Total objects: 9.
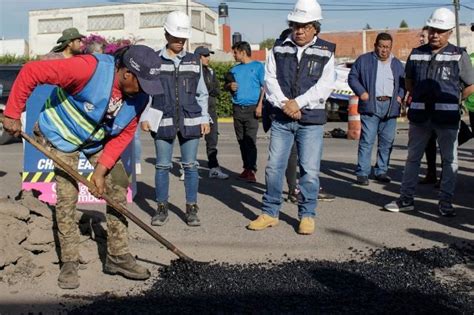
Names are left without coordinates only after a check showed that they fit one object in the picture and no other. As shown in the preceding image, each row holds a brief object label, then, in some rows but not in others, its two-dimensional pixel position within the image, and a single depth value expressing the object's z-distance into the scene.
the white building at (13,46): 61.78
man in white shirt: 6.81
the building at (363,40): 51.09
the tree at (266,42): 90.20
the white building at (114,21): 64.19
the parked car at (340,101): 22.16
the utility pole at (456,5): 33.88
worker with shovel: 4.87
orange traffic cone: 16.69
